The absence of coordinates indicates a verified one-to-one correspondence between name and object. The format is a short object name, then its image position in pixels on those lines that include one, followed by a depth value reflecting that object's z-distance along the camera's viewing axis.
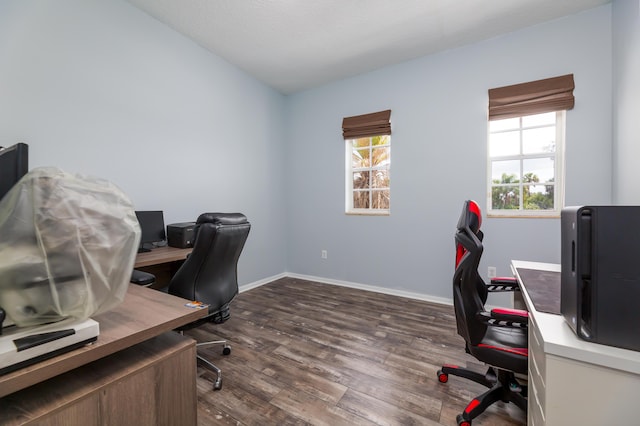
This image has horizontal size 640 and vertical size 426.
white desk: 0.75
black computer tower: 0.76
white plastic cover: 0.63
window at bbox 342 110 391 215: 3.46
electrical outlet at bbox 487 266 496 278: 2.83
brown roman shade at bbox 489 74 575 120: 2.46
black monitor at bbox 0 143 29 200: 0.84
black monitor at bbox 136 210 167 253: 2.38
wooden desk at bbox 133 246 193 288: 1.96
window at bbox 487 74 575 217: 2.54
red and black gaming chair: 1.27
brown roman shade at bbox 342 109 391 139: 3.37
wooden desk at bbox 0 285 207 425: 0.65
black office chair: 1.57
